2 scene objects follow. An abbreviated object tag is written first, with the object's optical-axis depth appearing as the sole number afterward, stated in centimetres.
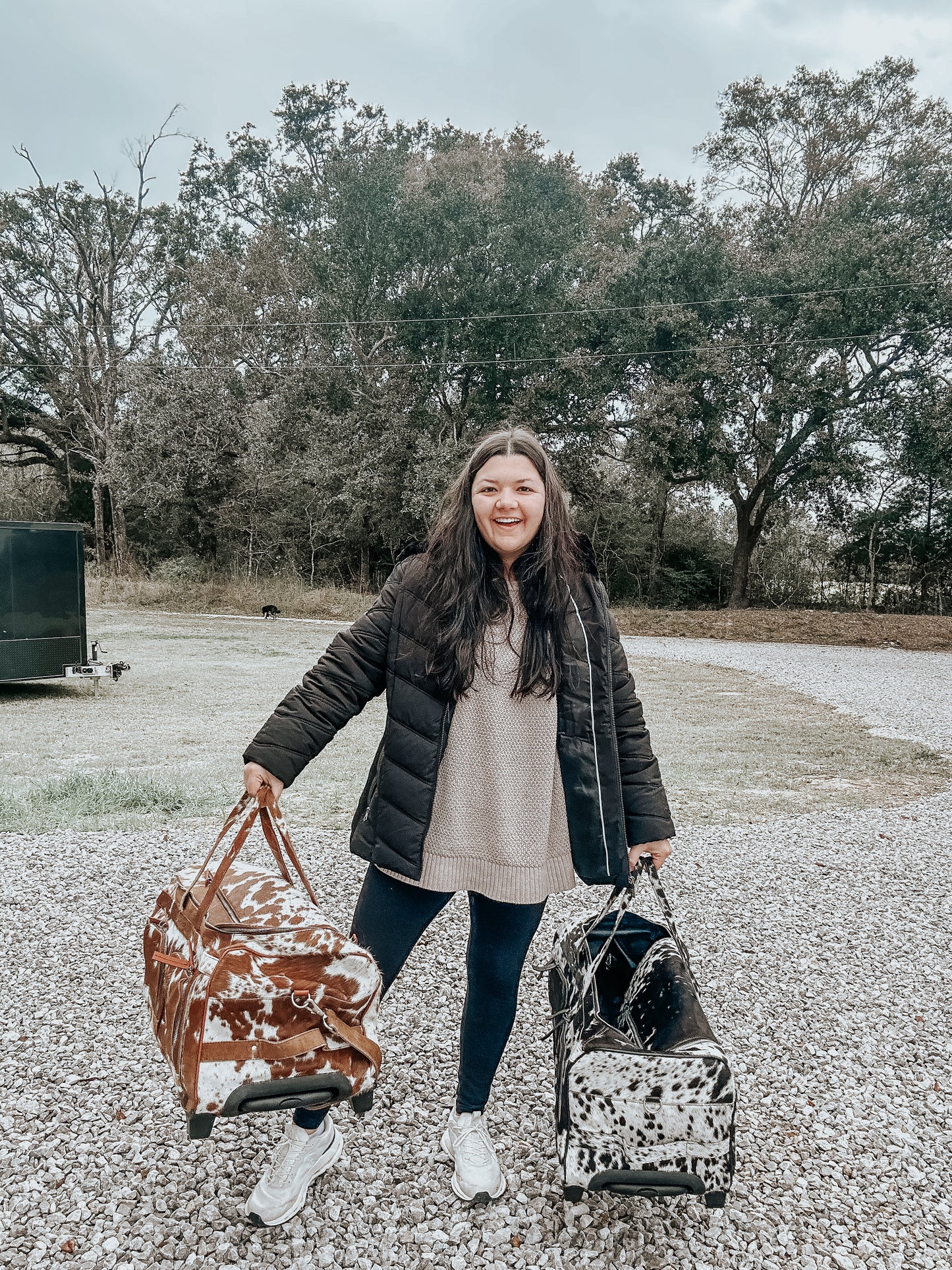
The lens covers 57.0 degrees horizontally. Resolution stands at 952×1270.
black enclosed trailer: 883
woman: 181
